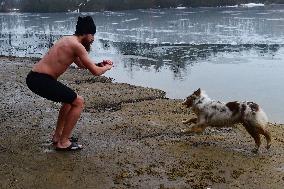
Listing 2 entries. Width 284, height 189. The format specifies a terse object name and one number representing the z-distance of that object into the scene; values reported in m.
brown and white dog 7.57
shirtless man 6.81
